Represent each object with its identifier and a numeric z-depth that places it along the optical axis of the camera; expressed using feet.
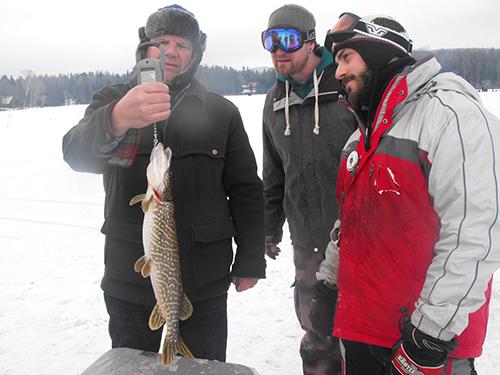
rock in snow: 7.22
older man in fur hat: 8.32
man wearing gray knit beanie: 10.98
